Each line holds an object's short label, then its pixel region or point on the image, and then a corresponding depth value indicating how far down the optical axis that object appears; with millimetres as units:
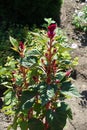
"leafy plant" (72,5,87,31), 3419
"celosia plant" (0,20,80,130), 1638
